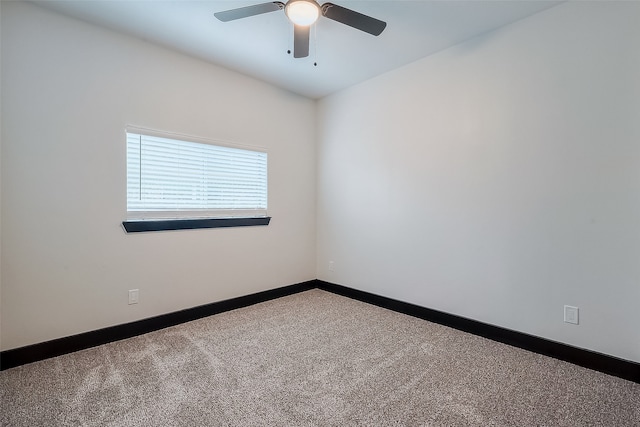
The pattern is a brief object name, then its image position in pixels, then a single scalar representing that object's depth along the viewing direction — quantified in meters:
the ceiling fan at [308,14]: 1.83
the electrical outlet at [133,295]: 2.60
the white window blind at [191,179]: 2.64
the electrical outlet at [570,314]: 2.14
